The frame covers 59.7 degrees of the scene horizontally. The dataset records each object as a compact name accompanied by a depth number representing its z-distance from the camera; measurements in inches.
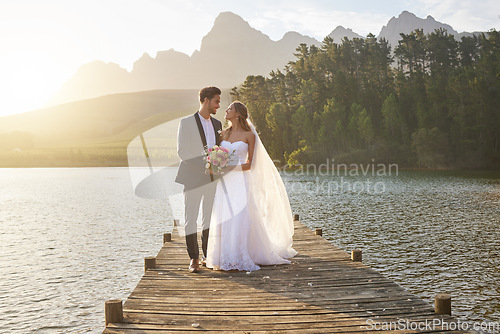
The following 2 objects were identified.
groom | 310.3
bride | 327.9
